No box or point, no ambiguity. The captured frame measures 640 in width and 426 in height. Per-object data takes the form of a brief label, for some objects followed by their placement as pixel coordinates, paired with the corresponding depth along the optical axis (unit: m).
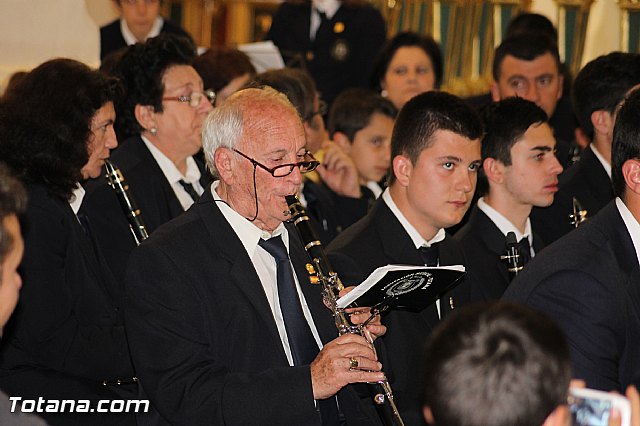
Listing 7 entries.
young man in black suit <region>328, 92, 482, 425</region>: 8.16
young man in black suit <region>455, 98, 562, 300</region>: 9.41
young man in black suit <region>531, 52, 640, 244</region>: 10.68
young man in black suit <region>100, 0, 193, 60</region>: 13.54
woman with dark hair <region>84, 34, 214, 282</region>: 9.86
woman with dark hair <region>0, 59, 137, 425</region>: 7.54
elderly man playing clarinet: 6.35
